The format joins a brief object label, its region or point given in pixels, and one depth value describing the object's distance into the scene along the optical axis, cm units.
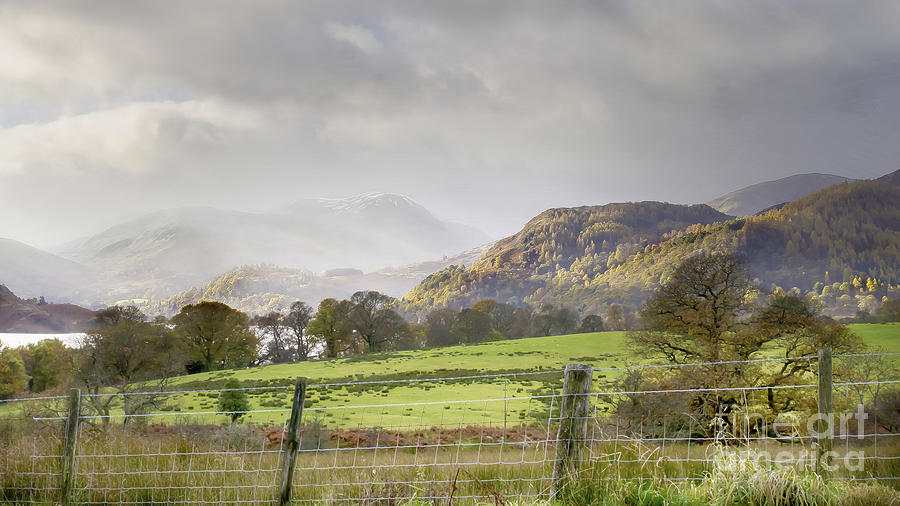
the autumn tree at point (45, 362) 4999
